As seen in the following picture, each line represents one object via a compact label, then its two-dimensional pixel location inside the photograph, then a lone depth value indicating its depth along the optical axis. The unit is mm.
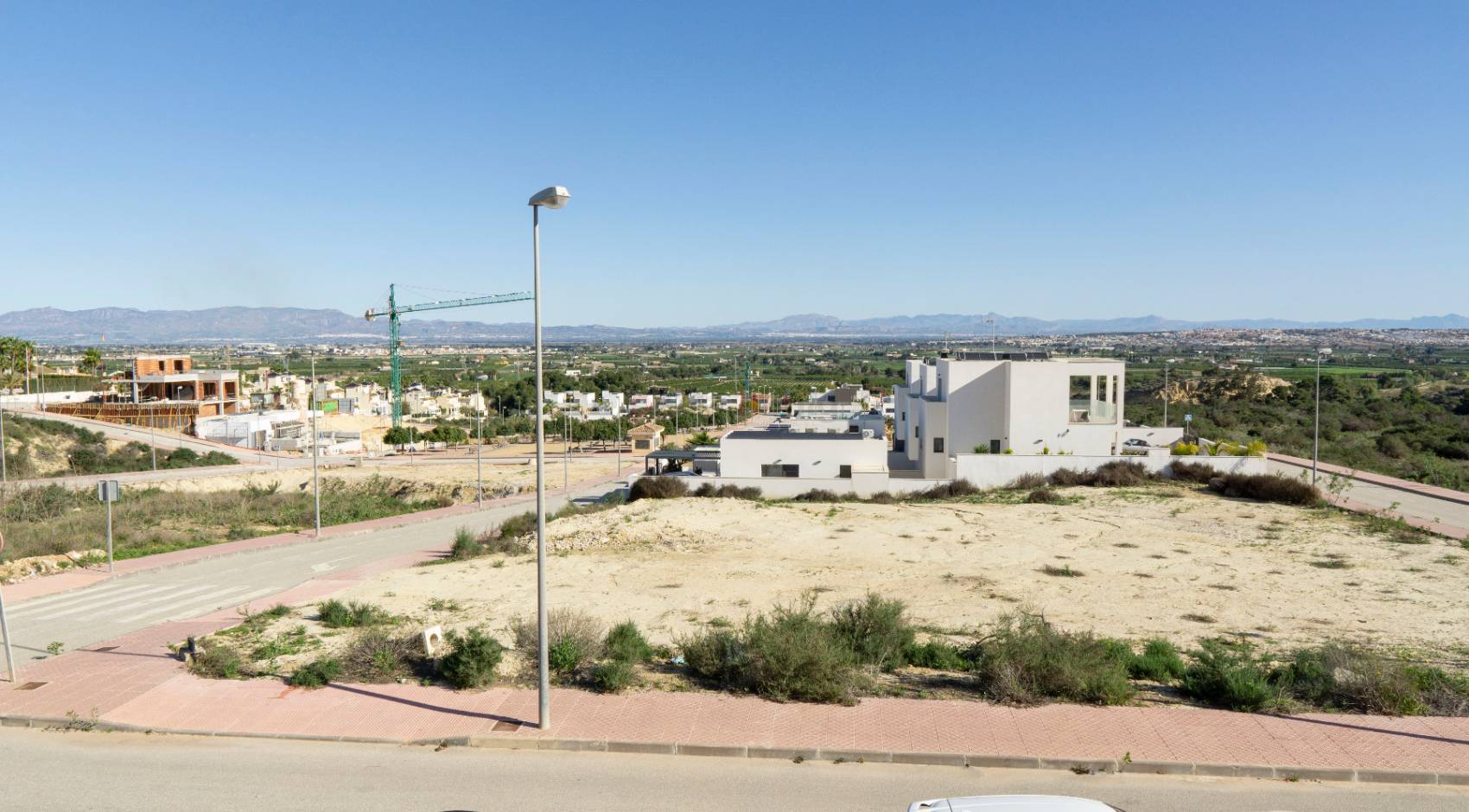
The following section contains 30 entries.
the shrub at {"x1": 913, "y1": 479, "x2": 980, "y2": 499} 34000
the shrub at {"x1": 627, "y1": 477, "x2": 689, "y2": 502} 34531
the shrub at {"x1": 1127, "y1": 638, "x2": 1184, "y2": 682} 11555
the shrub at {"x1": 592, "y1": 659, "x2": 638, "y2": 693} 11156
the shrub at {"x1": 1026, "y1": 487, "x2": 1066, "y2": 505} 30942
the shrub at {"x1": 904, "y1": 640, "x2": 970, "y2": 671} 12172
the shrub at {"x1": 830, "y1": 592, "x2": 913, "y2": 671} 12195
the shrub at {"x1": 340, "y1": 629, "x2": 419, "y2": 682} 11922
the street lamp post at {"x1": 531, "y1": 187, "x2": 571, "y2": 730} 9750
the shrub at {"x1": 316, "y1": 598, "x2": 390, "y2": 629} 15219
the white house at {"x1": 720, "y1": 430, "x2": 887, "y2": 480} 35906
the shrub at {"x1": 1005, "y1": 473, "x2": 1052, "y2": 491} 34250
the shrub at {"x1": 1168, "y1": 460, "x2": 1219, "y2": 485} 34000
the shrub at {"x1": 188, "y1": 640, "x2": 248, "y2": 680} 12305
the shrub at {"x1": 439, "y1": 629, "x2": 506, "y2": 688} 11391
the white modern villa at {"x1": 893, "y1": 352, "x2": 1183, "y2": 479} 36875
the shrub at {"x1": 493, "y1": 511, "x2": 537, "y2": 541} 26578
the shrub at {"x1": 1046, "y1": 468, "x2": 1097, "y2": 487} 34094
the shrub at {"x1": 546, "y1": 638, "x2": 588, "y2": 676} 11789
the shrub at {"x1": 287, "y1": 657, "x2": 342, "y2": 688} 11758
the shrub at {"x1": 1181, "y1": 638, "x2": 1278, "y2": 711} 10320
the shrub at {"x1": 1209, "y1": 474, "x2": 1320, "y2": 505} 29312
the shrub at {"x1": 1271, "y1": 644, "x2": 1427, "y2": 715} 10141
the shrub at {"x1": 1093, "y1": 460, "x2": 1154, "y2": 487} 33844
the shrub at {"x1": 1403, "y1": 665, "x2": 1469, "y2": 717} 10086
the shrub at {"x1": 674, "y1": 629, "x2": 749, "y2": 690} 11344
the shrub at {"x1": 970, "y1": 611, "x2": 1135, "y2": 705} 10594
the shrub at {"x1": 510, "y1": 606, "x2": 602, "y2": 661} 12181
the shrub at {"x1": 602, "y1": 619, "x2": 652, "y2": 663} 12102
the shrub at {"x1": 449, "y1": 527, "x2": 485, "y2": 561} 23719
